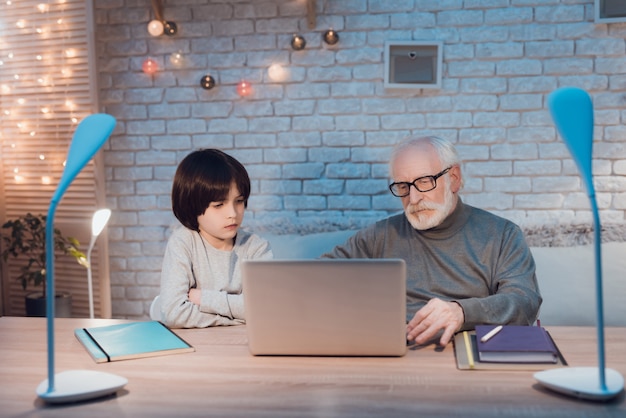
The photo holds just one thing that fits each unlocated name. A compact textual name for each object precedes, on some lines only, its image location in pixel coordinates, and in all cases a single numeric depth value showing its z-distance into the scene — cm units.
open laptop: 132
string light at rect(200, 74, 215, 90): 316
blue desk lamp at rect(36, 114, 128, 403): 117
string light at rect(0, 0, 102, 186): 336
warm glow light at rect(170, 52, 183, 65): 319
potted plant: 329
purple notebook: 135
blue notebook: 146
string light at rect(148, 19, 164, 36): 315
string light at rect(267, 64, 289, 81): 313
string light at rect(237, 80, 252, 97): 316
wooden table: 114
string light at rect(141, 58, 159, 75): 321
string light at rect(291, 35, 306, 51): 307
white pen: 142
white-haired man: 203
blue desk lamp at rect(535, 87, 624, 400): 109
